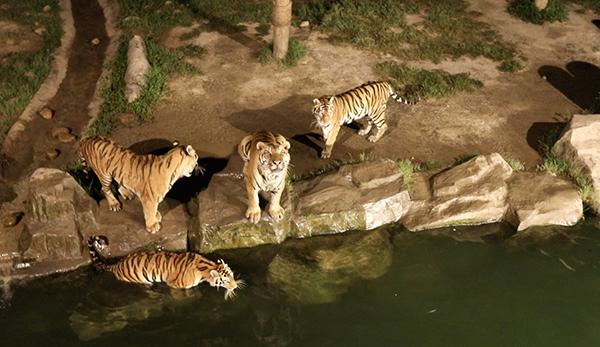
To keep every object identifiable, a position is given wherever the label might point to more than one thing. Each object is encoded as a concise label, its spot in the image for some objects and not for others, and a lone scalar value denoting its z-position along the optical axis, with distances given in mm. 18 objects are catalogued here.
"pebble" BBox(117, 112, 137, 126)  17609
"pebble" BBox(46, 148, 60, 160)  16266
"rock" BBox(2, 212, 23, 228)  13742
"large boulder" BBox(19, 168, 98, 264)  13031
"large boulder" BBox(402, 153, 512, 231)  14734
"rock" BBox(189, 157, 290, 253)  13720
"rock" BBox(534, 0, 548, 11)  24250
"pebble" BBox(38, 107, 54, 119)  17891
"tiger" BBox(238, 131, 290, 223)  12523
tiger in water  12273
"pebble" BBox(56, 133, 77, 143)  16937
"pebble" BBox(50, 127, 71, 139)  17109
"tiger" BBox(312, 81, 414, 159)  15289
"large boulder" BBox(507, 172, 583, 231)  14648
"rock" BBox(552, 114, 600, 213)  15444
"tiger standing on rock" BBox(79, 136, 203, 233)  12953
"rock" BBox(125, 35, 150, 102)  18547
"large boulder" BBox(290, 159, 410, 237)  14320
